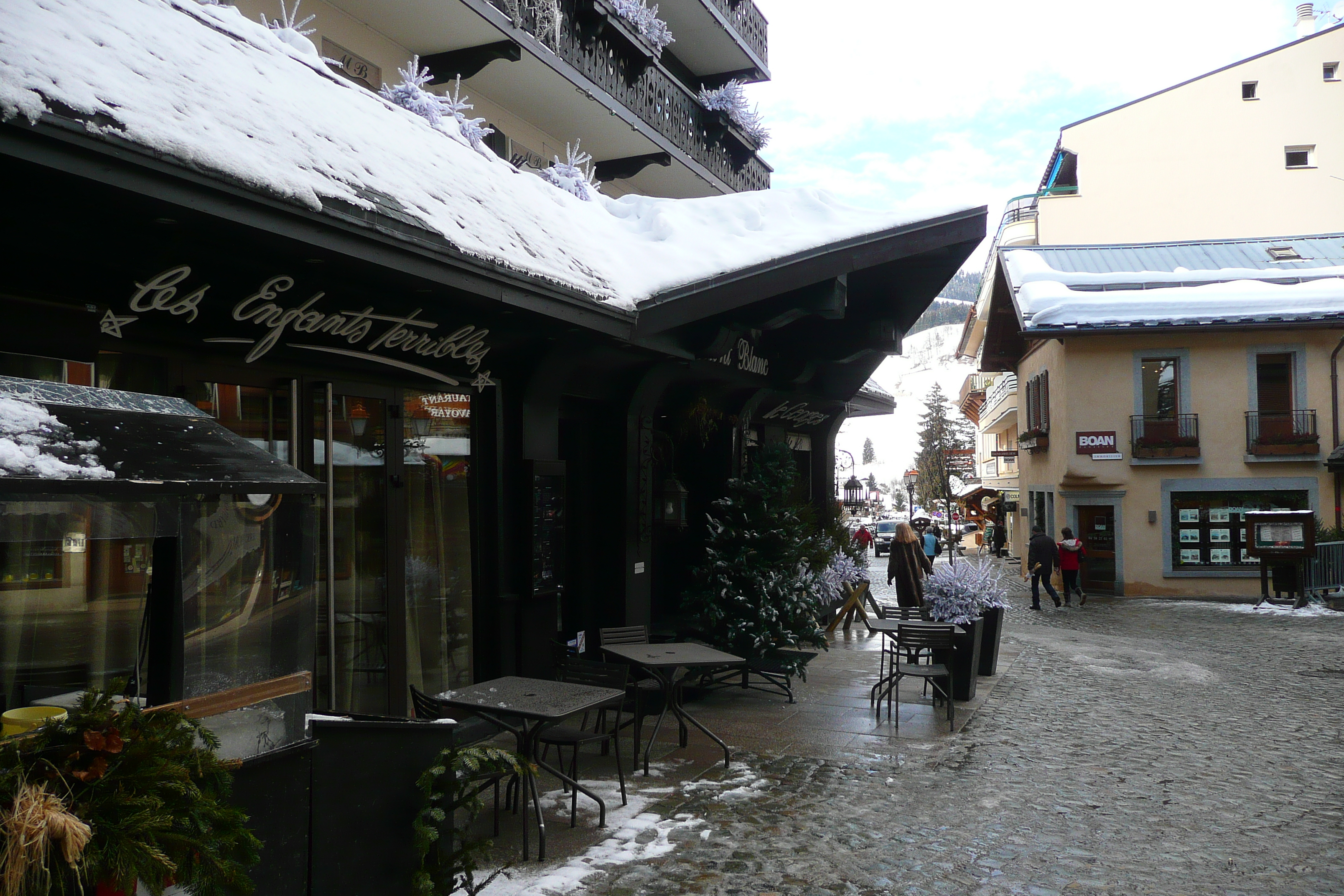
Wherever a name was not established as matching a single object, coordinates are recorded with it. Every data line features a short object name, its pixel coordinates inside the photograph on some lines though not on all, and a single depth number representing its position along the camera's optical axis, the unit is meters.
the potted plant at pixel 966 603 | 9.12
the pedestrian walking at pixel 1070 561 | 20.78
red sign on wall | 22.53
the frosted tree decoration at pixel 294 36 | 6.88
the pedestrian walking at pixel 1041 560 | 19.56
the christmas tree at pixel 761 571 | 9.23
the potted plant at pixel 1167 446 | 22.16
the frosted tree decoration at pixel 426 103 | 8.34
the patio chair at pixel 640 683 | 7.25
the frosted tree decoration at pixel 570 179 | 10.04
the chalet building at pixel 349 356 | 3.40
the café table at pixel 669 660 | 6.66
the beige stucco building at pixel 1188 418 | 22.14
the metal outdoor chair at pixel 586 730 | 5.67
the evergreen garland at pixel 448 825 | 3.89
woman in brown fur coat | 12.05
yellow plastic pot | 2.85
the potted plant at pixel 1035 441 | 25.42
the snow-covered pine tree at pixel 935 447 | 58.03
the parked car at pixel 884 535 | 41.34
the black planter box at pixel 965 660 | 9.11
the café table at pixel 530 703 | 5.03
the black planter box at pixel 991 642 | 10.08
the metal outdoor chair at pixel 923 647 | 8.03
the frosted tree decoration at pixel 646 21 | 12.88
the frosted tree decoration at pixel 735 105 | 16.61
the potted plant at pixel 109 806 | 2.54
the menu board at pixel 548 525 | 7.88
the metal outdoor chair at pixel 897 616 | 8.77
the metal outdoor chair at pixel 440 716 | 5.15
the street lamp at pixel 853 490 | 23.80
